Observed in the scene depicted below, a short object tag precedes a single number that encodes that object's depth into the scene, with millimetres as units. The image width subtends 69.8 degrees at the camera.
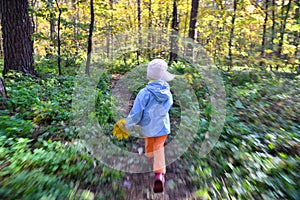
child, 3176
